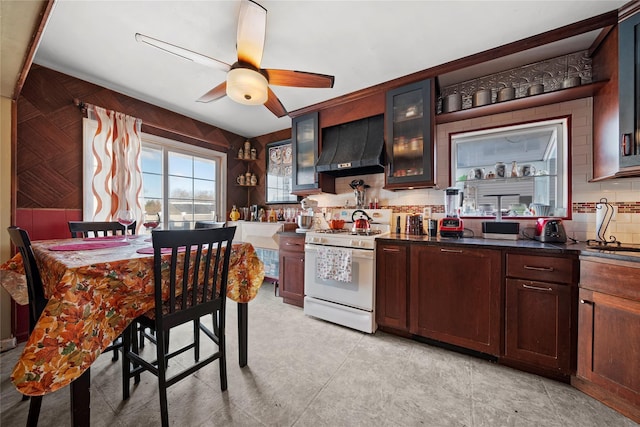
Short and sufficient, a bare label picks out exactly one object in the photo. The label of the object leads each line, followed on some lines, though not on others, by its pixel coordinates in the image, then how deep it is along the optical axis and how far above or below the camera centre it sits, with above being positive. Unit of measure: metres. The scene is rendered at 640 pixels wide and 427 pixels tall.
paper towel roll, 1.84 -0.05
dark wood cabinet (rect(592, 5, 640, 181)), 1.57 +0.79
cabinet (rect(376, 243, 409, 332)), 2.19 -0.70
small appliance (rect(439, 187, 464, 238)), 2.26 -0.04
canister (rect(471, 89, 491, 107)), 2.21 +1.05
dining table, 0.91 -0.43
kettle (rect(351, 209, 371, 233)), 2.60 -0.17
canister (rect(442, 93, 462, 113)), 2.35 +1.07
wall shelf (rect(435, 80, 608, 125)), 1.89 +0.95
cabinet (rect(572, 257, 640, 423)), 1.33 -0.73
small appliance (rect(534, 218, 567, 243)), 1.92 -0.17
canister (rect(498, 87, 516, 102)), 2.12 +1.04
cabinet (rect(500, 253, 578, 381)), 1.59 -0.71
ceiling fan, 1.54 +1.03
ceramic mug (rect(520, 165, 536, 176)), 2.22 +0.38
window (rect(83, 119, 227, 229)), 3.21 +0.43
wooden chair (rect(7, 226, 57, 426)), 1.17 -0.40
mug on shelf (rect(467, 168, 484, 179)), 2.41 +0.38
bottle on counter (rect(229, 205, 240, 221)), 4.04 -0.05
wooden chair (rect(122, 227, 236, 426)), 1.21 -0.47
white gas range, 2.30 -0.67
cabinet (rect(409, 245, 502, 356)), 1.82 -0.69
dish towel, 2.35 -0.54
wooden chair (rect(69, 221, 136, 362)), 1.83 -0.15
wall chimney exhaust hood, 2.67 +0.75
